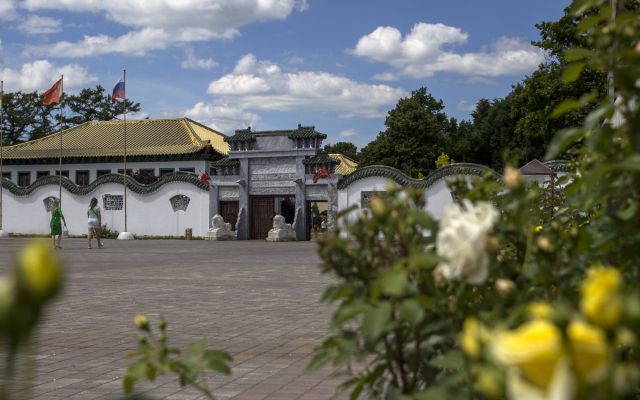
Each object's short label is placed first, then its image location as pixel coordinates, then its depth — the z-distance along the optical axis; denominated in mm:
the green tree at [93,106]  54062
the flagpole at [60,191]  28856
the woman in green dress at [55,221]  17484
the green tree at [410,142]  39344
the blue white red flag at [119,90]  28453
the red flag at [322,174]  25906
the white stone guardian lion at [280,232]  25516
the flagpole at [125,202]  28166
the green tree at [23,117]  52594
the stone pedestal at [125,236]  27000
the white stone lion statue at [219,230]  26562
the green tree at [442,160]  35125
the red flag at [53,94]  28156
